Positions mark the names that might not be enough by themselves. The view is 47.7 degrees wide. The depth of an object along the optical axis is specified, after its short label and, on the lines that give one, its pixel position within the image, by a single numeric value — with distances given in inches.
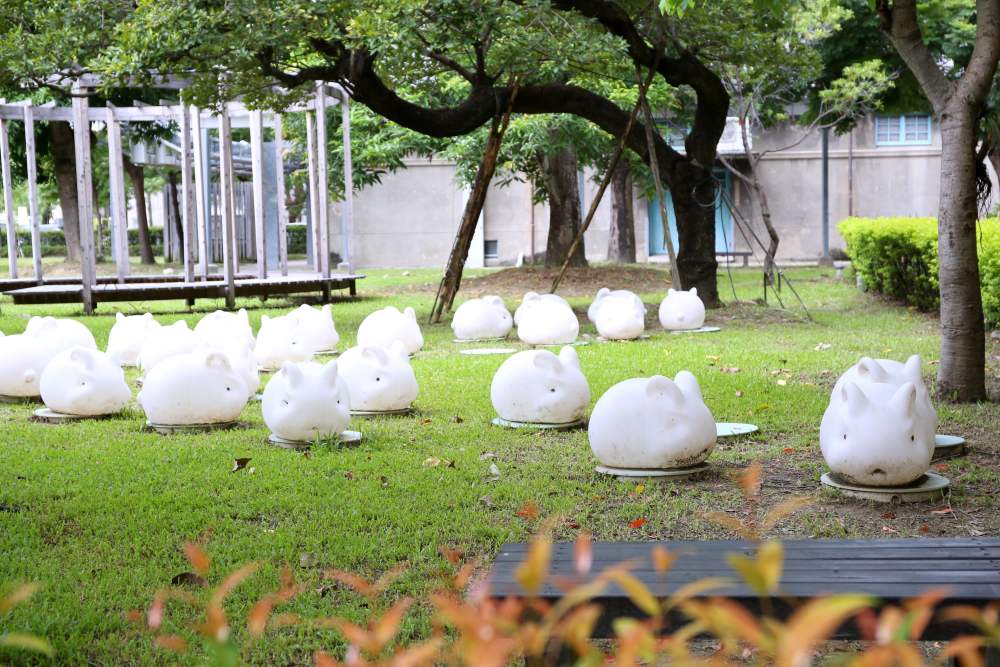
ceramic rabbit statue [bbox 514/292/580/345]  510.6
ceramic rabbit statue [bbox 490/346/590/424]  314.5
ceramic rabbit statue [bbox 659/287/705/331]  556.7
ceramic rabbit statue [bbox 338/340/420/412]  340.8
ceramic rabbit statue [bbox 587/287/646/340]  523.2
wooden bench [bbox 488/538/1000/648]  124.8
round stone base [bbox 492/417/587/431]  316.2
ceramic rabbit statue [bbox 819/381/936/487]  227.0
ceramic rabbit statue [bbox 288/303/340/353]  444.5
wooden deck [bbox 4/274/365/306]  672.4
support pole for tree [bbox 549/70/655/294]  587.2
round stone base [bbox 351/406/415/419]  346.6
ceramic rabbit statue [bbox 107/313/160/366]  453.1
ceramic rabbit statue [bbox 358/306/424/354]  471.8
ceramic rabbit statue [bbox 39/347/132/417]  339.6
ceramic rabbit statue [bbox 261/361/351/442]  292.0
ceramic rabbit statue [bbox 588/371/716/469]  250.8
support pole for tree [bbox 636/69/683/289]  576.1
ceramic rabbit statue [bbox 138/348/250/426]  318.7
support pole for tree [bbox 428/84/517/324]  607.8
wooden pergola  679.7
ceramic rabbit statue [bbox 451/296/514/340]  538.9
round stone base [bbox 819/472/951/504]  229.3
